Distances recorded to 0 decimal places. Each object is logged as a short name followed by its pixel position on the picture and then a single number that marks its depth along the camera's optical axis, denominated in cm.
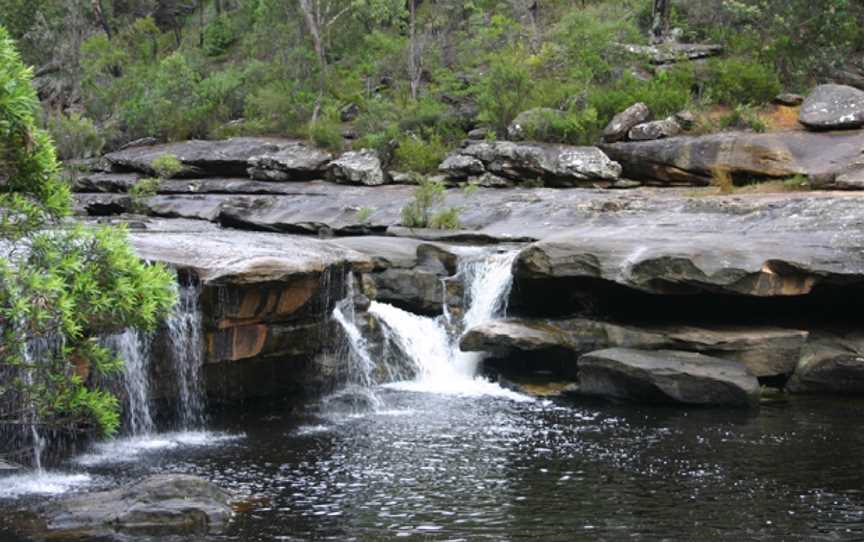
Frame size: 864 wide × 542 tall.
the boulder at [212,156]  3222
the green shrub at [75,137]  3294
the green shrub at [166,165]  3072
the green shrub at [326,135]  3191
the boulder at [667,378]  1491
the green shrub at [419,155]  2922
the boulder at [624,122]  2748
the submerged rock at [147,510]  916
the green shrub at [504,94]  2994
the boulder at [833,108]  2380
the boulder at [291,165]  3073
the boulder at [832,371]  1577
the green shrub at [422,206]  2430
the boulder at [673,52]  3139
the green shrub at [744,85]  2780
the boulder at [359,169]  2930
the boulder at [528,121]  2806
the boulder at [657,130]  2666
